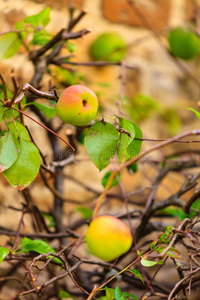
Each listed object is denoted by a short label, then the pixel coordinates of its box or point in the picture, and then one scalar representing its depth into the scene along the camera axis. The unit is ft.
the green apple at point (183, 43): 7.97
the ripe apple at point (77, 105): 5.50
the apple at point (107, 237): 5.28
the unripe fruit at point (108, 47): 7.42
